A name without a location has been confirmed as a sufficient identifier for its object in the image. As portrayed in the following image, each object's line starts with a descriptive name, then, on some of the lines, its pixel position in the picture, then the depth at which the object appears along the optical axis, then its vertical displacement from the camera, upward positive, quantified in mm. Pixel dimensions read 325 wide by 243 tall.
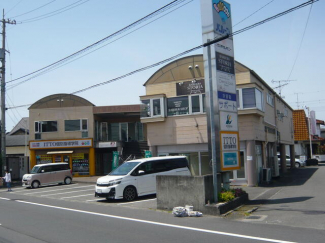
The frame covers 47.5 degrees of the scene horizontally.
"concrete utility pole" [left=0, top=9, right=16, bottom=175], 31617 +5362
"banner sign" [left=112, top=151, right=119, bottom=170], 30047 -520
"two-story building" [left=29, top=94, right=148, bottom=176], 33312 +1794
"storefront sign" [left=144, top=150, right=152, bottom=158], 24078 -162
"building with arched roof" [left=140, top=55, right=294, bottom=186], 21250 +2074
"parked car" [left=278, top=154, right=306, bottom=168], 40931 -1847
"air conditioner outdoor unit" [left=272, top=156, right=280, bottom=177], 26234 -1412
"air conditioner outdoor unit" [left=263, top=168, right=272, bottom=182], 22512 -1625
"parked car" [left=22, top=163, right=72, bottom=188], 26719 -1499
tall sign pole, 14820 +2437
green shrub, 13336 -1731
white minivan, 16419 -1113
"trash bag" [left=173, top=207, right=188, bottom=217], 12336 -2047
